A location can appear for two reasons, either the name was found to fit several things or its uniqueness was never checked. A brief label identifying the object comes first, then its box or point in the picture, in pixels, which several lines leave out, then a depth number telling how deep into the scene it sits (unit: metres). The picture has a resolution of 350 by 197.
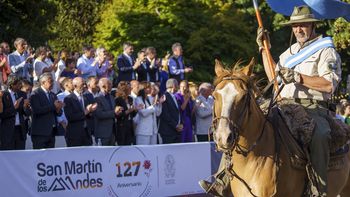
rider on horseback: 9.17
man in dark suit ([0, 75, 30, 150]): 15.08
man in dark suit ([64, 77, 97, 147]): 15.82
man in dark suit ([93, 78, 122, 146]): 16.42
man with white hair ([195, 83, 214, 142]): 19.06
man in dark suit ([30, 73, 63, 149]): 15.31
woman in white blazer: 17.61
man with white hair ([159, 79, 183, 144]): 18.14
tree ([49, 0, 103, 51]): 41.03
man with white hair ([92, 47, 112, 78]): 19.31
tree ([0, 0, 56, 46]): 26.12
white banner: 12.96
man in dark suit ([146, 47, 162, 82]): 20.20
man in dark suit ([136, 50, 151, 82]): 19.83
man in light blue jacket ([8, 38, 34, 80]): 17.77
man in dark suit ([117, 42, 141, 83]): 19.69
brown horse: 8.20
